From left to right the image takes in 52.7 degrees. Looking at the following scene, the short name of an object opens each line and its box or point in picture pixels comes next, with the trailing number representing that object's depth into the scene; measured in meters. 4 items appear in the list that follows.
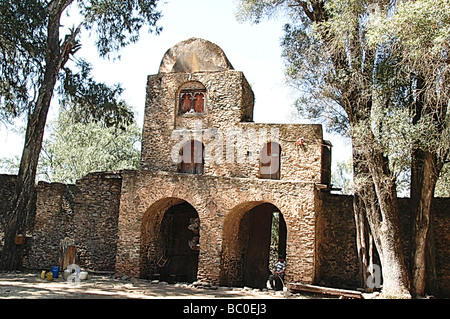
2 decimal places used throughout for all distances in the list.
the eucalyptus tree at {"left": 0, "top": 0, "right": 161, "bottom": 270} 16.70
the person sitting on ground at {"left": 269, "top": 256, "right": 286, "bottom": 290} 14.80
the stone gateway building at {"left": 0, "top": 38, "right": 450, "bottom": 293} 15.07
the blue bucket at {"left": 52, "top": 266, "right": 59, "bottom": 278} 15.03
